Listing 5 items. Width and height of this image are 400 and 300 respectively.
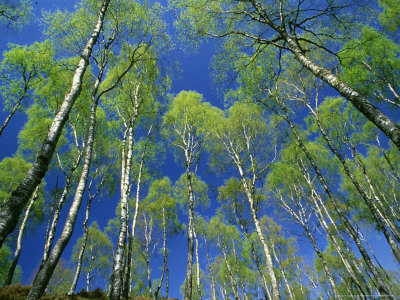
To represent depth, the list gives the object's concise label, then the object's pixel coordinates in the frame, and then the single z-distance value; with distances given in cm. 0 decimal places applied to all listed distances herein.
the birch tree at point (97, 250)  2378
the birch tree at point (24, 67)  1202
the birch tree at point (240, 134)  1393
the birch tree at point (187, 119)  1454
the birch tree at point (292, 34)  349
